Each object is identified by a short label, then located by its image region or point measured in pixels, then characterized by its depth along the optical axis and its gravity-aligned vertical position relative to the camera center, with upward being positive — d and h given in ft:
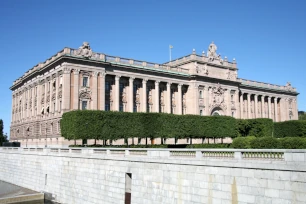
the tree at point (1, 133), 311.47 -0.65
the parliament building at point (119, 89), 174.81 +26.94
